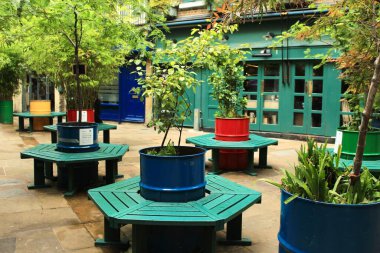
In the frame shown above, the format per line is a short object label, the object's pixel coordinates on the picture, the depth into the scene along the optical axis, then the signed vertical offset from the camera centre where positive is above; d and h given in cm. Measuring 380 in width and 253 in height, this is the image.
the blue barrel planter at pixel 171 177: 364 -67
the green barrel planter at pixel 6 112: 1644 -50
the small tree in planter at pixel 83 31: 584 +120
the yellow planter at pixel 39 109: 1402 -31
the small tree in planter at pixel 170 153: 366 -48
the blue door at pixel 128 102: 1720 -3
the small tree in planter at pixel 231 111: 780 -16
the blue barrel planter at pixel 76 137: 605 -55
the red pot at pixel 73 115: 967 -35
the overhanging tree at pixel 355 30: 278 +68
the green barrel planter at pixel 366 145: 554 -55
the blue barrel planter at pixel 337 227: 263 -79
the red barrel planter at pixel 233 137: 779 -65
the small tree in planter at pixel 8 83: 1616 +65
